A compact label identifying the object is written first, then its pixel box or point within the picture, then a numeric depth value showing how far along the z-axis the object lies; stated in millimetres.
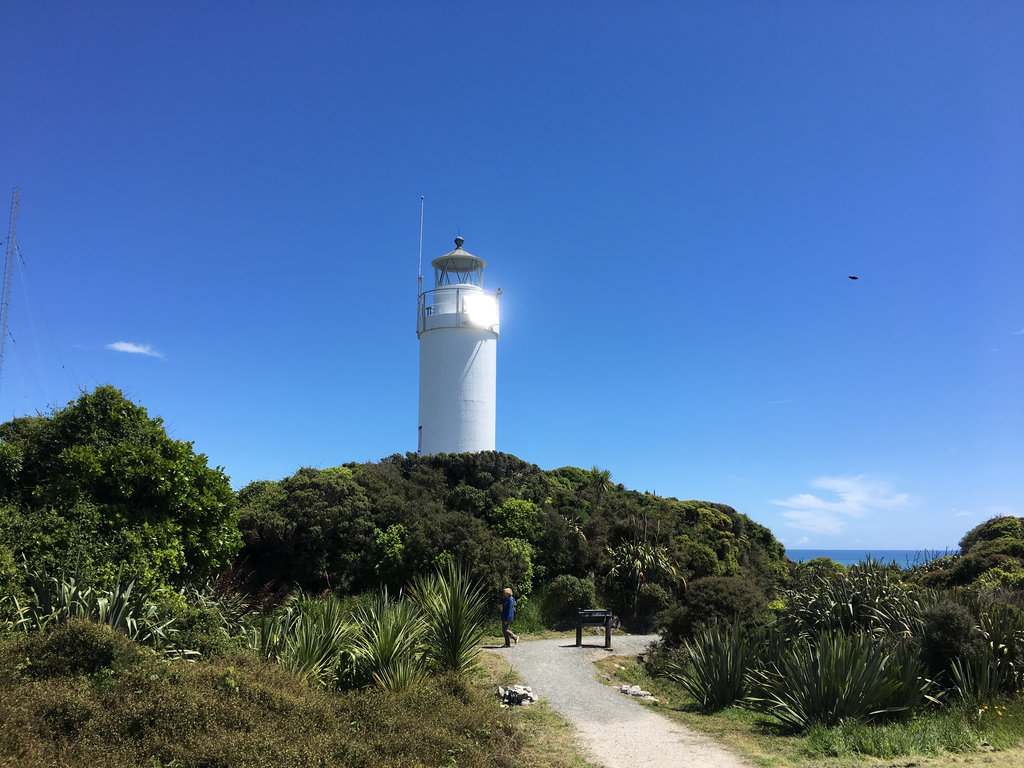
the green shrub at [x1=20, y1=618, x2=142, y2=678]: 6891
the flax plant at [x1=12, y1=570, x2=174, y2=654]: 8031
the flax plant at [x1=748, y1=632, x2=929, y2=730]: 8875
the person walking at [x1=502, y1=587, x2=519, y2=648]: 14641
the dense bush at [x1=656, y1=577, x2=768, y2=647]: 13656
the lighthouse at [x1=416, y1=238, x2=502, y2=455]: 27438
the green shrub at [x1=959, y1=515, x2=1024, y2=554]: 28109
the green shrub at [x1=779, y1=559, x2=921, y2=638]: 11422
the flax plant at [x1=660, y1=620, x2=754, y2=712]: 10562
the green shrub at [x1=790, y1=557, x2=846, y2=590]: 13672
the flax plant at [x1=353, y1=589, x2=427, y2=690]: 8969
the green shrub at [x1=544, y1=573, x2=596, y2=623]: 18641
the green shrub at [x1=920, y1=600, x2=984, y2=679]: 10039
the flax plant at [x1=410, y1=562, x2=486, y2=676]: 10086
